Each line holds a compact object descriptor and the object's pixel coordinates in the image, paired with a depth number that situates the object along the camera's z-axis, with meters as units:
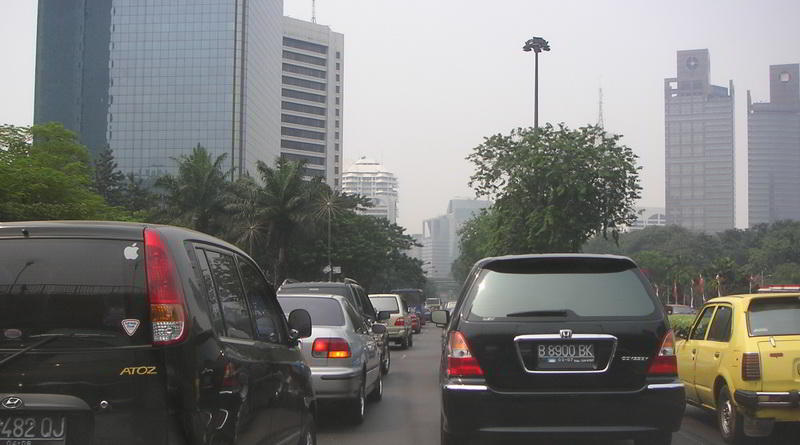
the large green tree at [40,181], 30.00
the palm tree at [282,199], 59.31
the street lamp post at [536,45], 32.47
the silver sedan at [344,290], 14.47
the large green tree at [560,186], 26.53
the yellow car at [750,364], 7.36
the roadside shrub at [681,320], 22.56
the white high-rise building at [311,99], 144.12
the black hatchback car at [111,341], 3.36
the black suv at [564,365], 5.80
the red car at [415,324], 36.72
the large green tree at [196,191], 67.38
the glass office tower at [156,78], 104.19
